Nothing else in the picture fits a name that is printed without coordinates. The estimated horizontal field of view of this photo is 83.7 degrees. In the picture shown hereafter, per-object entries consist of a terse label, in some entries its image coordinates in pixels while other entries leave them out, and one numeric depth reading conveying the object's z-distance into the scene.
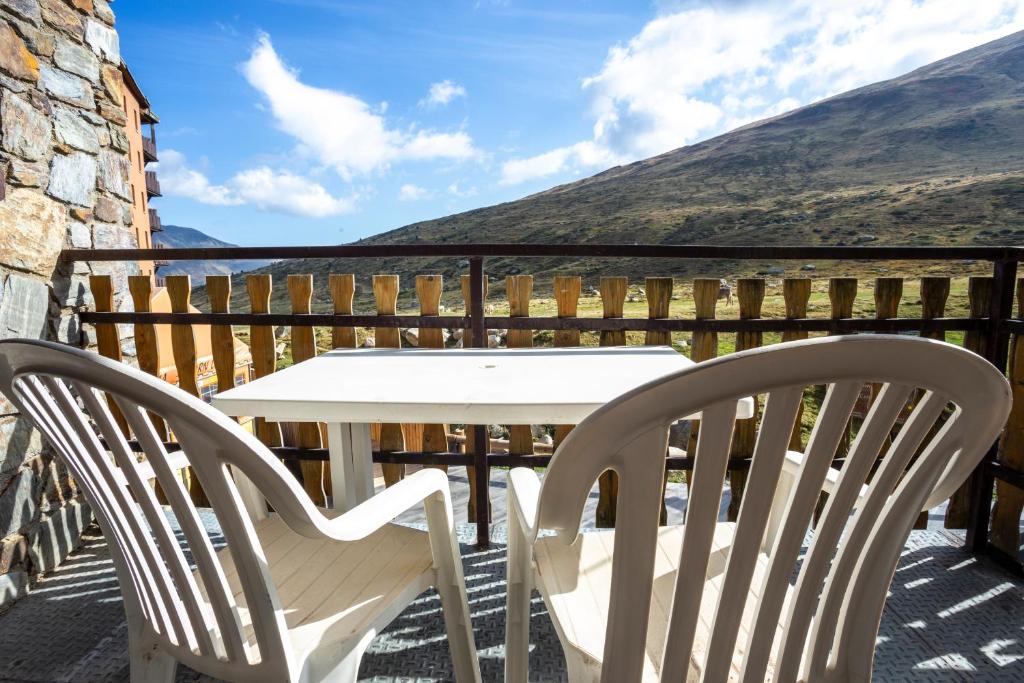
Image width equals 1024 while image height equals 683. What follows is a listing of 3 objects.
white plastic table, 1.22
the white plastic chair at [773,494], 0.59
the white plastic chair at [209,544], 0.73
